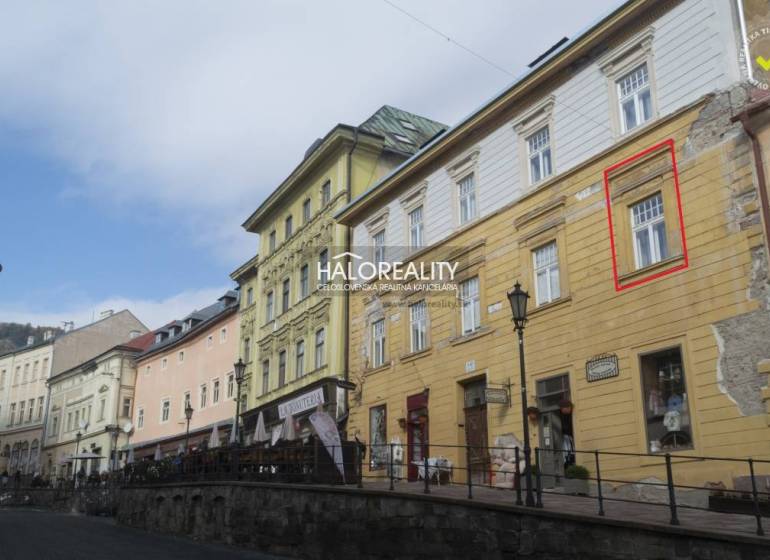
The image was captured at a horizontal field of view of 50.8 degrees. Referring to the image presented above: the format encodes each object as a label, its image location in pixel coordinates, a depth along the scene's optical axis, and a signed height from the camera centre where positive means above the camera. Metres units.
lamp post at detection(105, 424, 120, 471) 54.44 +4.31
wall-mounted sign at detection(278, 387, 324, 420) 29.25 +3.52
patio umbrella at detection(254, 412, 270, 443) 26.59 +2.10
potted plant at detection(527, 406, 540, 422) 19.25 +1.93
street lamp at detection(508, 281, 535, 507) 14.11 +3.25
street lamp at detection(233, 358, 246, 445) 25.66 +3.97
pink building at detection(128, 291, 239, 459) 42.69 +6.82
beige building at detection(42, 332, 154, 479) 55.22 +6.38
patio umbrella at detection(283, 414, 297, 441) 23.88 +1.98
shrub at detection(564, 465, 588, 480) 17.20 +0.51
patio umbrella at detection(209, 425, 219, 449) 29.86 +2.18
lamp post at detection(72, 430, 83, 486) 57.12 +2.68
